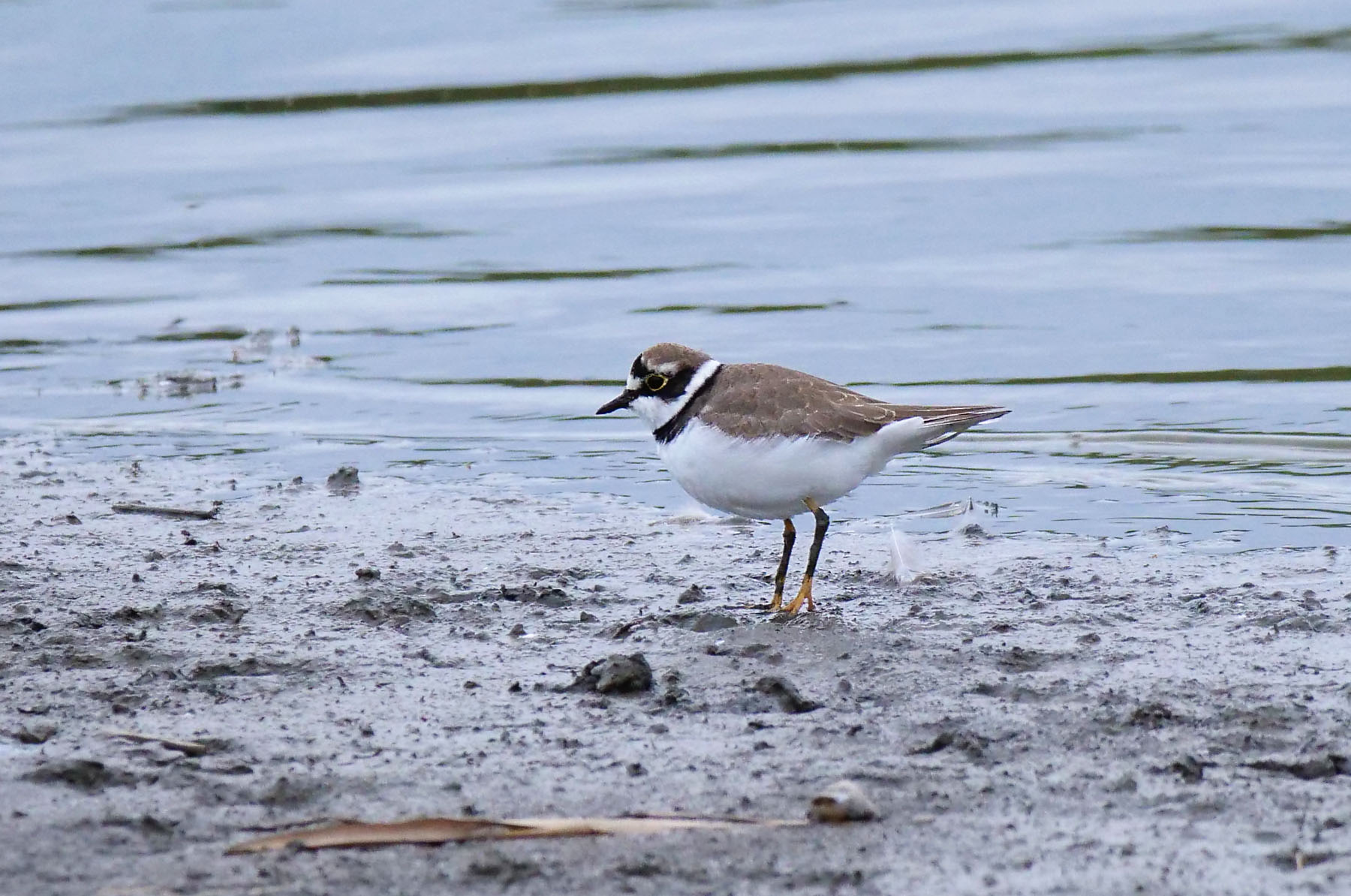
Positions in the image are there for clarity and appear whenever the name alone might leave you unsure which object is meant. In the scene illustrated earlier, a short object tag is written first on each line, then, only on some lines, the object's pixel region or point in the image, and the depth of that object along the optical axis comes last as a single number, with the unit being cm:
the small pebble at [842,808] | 797
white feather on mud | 1290
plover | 1248
